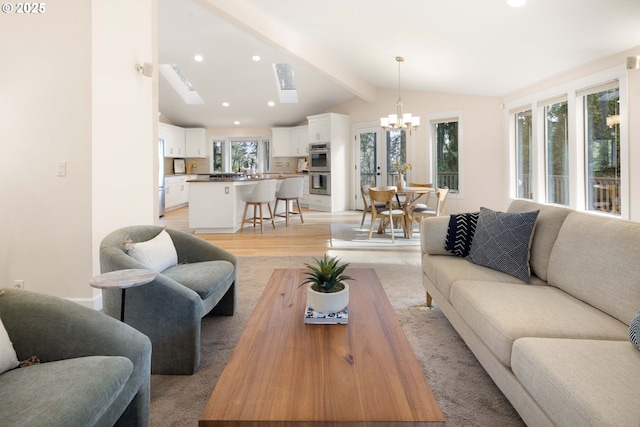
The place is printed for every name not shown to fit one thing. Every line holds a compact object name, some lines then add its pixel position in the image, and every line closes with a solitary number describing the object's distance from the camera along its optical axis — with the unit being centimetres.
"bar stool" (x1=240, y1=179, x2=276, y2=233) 716
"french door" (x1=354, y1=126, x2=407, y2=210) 955
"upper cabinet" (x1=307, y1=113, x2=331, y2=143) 1026
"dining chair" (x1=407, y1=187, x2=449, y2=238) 613
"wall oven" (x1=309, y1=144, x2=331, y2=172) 1030
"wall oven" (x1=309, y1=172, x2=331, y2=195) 1039
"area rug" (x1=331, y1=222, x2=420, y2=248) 598
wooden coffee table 116
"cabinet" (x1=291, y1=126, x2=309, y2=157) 1152
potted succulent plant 189
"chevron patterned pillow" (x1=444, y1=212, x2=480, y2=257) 304
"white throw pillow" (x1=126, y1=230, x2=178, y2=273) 252
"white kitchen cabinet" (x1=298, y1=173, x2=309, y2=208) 1143
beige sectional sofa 127
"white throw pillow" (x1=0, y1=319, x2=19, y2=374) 135
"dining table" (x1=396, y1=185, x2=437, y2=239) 627
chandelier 658
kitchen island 714
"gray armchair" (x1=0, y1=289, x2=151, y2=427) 119
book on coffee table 188
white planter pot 189
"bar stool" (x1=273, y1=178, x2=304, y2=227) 802
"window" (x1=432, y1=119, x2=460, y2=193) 821
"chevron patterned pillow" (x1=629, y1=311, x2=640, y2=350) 149
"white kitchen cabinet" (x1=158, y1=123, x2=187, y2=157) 1086
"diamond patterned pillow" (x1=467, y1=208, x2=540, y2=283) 254
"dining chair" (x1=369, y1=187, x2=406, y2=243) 593
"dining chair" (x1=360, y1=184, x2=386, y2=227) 668
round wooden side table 192
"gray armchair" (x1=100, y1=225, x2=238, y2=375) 220
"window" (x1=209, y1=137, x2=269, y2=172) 1262
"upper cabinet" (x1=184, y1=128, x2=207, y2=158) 1234
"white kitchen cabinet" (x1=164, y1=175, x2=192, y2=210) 1052
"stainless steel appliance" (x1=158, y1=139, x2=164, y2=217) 972
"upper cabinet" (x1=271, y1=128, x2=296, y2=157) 1199
